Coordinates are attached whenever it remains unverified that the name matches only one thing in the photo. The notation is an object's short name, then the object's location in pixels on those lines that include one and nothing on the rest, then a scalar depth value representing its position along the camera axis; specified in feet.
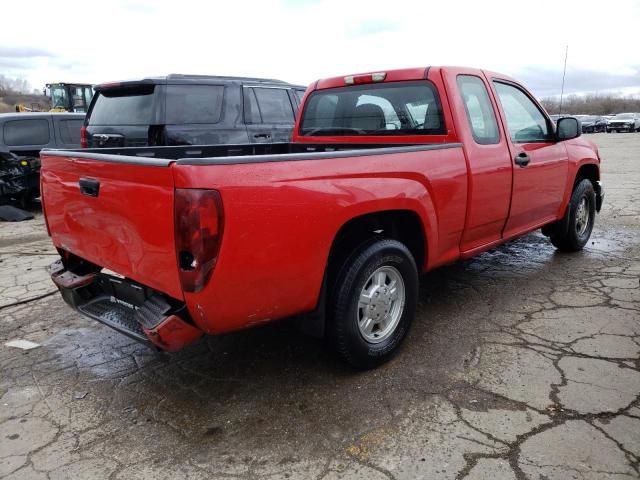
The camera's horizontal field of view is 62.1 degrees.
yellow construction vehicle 72.95
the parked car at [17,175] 28.40
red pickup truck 7.74
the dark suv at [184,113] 21.47
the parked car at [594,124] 134.23
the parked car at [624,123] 127.75
